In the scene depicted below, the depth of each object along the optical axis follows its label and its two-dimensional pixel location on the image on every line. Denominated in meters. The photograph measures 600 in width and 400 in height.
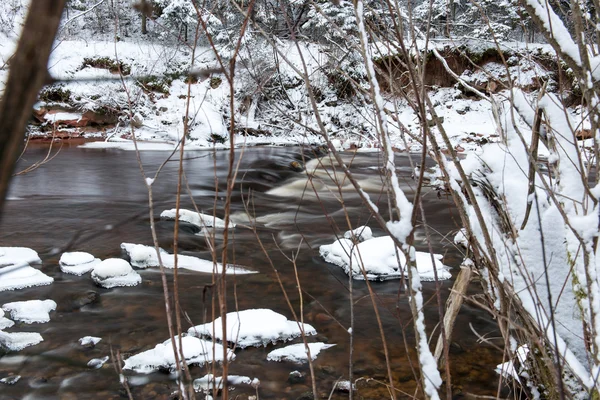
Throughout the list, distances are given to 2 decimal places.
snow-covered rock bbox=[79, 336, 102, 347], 3.71
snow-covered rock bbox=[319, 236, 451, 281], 5.13
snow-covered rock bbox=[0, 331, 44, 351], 3.56
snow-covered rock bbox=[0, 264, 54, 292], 4.50
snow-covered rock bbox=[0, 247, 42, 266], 4.79
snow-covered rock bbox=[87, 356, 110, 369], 3.43
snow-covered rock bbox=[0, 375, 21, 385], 3.22
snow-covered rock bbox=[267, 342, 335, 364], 3.60
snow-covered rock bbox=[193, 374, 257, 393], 3.16
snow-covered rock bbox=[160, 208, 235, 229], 6.50
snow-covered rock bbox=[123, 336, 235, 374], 3.43
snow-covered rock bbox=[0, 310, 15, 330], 3.79
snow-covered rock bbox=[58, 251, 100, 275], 4.89
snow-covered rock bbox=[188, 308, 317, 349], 3.78
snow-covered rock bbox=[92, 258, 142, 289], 4.69
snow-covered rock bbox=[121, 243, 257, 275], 5.18
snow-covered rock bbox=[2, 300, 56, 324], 3.98
